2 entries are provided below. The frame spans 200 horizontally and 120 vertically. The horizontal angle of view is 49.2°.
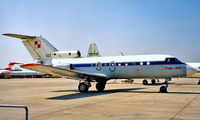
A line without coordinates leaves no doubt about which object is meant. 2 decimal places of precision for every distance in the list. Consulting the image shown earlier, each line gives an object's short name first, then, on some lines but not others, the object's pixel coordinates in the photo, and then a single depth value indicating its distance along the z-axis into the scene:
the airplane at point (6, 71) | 75.69
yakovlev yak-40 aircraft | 17.75
